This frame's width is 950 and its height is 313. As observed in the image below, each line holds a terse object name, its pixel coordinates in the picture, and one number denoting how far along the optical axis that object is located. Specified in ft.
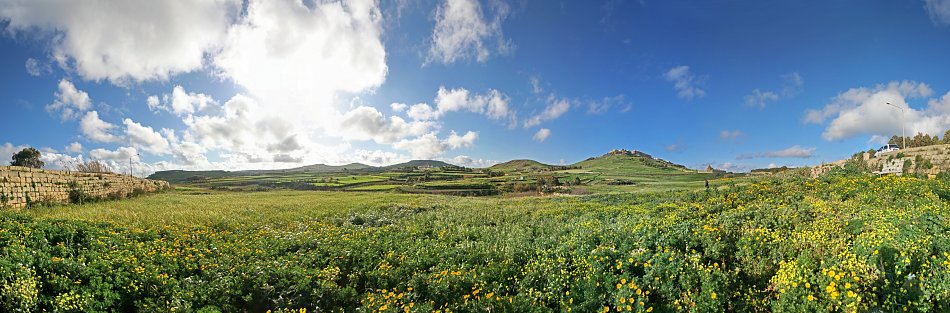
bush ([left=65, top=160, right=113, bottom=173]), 123.50
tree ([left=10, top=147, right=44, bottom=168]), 153.99
